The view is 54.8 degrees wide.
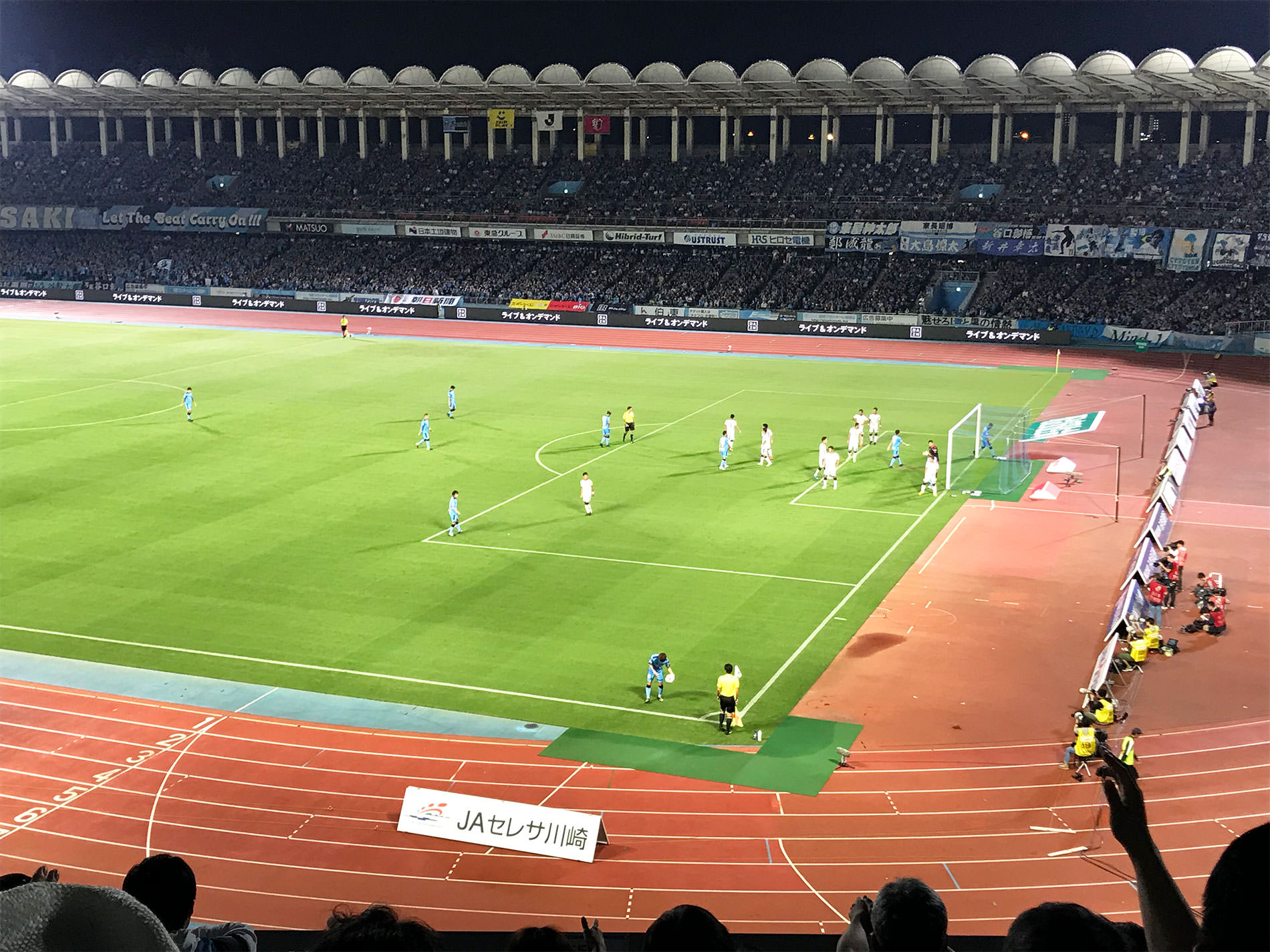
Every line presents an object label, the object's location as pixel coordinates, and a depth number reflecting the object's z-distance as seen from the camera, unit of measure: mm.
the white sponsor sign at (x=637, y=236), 82625
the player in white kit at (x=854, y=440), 40438
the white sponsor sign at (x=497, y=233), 86812
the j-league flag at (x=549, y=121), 87875
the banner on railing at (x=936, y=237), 74250
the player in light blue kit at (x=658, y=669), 21594
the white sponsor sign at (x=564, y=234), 84562
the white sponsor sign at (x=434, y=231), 88250
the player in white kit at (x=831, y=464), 36312
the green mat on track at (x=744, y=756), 19047
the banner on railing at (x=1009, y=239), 72250
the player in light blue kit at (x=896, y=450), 39344
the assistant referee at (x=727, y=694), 20328
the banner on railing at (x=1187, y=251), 66562
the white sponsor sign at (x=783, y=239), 78875
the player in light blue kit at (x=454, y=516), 31281
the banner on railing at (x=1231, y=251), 64688
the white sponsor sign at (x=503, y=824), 16672
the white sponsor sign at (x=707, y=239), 81125
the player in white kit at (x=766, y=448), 39094
